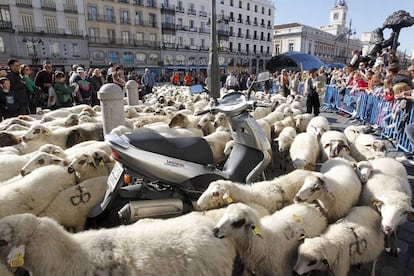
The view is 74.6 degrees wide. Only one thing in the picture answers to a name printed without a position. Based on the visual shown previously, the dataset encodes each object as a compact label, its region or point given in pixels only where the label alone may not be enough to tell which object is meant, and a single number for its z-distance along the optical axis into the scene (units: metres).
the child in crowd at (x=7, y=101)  6.40
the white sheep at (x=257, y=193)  2.99
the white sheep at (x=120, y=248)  1.93
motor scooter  2.88
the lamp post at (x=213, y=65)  10.45
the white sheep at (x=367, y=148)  4.95
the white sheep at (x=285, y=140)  5.51
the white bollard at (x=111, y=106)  5.44
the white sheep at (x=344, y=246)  2.50
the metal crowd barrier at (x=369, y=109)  6.35
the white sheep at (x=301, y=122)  7.04
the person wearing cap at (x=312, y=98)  9.90
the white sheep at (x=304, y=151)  4.53
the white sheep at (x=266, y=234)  2.40
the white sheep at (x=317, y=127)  6.00
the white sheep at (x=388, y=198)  2.91
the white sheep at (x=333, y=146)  4.78
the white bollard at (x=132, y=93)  9.55
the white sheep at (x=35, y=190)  2.96
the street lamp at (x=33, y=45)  33.19
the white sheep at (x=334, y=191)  3.18
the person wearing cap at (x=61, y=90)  8.48
